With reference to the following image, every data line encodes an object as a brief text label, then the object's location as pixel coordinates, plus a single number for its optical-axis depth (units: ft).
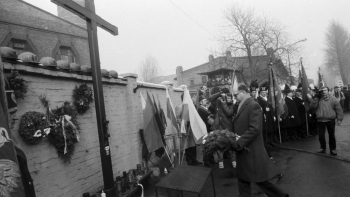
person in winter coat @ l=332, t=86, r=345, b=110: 60.92
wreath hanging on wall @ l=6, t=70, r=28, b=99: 10.84
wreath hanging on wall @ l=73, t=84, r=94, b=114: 15.16
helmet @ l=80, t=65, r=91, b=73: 16.01
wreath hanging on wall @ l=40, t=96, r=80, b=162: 12.84
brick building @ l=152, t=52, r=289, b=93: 107.55
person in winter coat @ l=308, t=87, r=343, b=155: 22.75
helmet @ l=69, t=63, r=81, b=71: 15.19
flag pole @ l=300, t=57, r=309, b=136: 33.30
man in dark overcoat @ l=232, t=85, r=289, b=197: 12.36
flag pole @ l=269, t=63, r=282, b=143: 28.76
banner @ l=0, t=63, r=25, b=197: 5.26
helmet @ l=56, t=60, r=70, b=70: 14.32
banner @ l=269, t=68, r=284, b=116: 28.79
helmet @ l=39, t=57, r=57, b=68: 13.22
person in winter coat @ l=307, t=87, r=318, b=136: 36.06
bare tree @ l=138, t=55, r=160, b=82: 148.26
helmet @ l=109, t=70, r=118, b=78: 19.48
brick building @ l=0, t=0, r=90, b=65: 76.33
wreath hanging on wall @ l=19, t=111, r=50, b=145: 11.28
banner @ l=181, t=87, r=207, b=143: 21.15
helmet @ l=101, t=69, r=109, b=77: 18.17
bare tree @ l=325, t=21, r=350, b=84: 171.53
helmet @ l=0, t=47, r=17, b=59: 11.04
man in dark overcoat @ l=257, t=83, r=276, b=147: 29.17
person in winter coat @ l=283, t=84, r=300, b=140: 32.35
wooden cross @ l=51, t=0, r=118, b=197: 13.71
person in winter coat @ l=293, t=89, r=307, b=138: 35.12
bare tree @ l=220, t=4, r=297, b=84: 103.40
